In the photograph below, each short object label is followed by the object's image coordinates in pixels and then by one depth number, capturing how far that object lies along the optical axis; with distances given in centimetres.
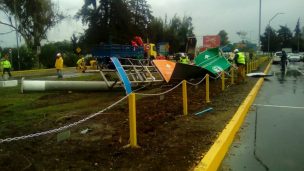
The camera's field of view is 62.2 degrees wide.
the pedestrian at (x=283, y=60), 2148
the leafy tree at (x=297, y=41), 7674
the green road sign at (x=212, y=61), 1285
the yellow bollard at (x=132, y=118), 411
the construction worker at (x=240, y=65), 1270
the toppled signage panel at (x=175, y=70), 1100
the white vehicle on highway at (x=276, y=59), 3496
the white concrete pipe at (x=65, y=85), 1015
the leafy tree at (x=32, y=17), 3246
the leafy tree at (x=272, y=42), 7419
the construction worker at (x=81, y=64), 2063
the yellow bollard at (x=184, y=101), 622
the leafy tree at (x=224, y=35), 6546
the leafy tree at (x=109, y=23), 3669
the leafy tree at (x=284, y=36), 7929
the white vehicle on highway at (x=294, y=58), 3870
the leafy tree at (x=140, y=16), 3924
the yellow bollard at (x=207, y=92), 784
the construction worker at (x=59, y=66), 1683
